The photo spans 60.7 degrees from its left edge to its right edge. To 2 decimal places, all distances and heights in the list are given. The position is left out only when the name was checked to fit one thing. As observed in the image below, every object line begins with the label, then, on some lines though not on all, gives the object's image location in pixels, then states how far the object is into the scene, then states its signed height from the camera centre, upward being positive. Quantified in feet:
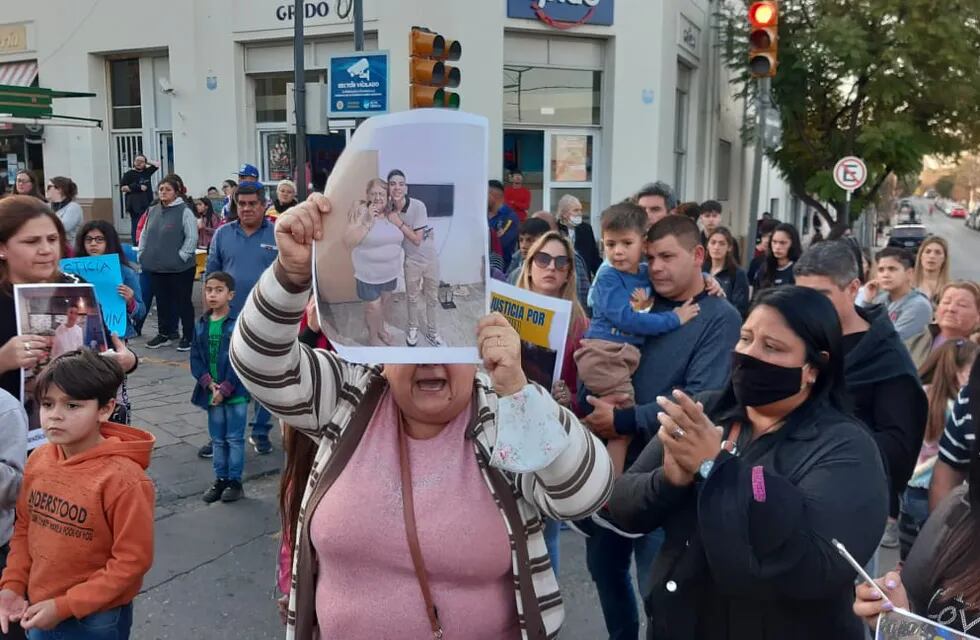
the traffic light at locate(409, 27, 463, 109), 25.18 +3.94
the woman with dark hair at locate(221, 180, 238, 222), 35.38 -0.50
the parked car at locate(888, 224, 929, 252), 85.23 -3.69
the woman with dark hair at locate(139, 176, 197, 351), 32.99 -2.04
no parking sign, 46.19 +1.52
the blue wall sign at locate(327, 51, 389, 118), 29.37 +3.99
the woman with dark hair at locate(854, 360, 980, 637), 6.10 -2.82
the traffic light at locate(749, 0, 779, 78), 30.25 +5.85
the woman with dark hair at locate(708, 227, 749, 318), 23.99 -2.04
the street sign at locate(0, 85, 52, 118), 44.06 +4.88
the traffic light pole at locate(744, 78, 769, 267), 33.83 +1.66
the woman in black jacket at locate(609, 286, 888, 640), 6.76 -2.46
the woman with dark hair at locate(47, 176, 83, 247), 32.07 -0.36
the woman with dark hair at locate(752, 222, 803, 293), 25.46 -1.70
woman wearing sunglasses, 12.21 -1.25
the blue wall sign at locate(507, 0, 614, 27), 47.52 +10.62
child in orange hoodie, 8.85 -3.49
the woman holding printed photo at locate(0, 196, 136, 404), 9.59 -0.76
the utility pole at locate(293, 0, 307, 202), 31.40 +2.72
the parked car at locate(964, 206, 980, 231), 201.96 -4.74
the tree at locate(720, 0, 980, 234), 54.29 +8.05
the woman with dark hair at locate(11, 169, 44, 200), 31.96 +0.36
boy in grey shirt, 17.56 -2.03
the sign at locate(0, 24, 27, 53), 61.93 +11.48
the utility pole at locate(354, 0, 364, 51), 34.86 +7.02
